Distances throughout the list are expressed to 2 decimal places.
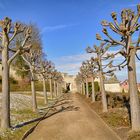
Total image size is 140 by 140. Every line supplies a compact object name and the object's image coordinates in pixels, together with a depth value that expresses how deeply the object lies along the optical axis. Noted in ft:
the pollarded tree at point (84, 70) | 68.52
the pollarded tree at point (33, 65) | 38.33
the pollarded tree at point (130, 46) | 20.95
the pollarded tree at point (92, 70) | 56.96
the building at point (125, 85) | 110.50
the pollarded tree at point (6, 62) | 22.99
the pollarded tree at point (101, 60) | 34.50
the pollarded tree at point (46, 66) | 62.47
